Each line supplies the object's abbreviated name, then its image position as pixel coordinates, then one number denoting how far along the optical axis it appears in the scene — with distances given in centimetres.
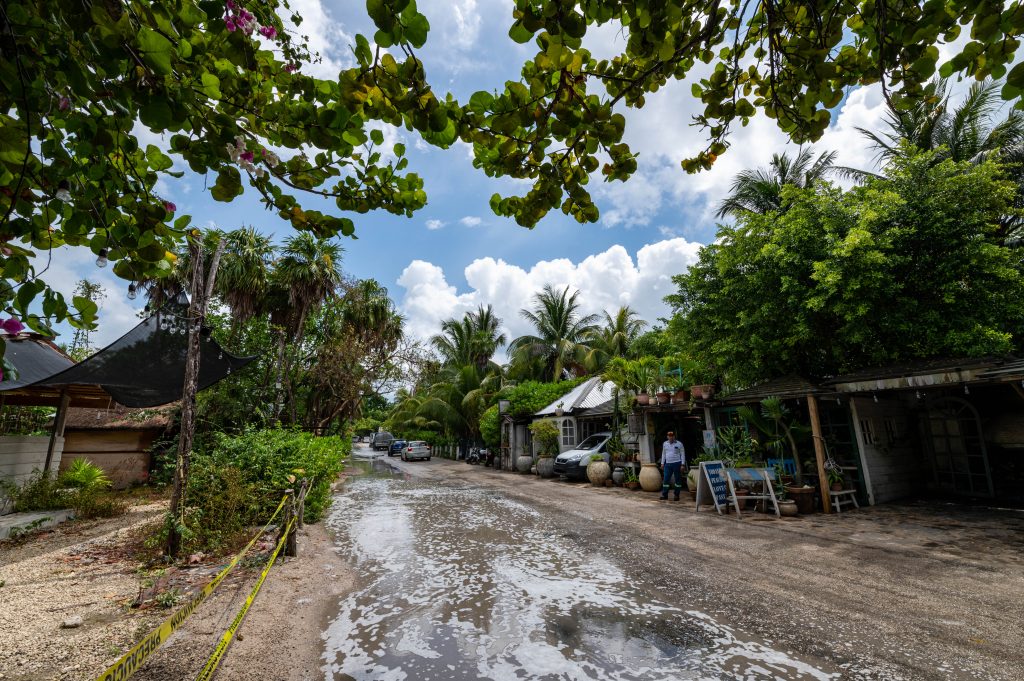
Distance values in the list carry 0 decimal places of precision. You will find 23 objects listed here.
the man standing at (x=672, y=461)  1077
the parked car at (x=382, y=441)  4525
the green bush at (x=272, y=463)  708
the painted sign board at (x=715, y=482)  877
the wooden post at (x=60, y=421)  855
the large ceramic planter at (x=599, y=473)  1415
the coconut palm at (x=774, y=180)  1827
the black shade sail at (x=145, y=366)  685
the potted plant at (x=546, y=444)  1786
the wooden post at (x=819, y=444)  874
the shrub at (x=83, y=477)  880
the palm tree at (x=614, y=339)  2553
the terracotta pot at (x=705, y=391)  1134
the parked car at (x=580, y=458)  1539
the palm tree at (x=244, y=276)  1405
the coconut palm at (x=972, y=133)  1381
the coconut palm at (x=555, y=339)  2667
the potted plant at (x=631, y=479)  1316
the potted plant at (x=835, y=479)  891
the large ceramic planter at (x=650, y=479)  1232
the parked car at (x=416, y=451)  2991
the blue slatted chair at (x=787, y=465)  979
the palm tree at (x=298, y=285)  1516
